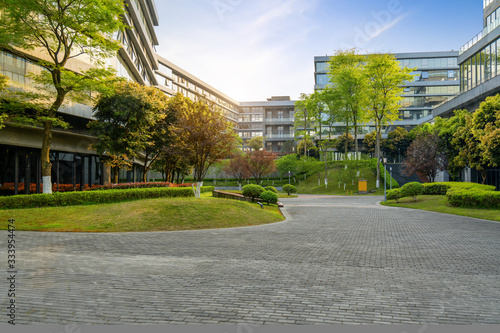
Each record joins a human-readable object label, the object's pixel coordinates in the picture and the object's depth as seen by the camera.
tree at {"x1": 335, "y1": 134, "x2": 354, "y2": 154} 64.69
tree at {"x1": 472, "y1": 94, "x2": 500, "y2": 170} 23.16
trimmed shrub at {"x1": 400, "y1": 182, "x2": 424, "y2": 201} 25.44
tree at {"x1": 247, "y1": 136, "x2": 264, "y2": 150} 79.25
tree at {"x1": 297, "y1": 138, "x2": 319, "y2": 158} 62.84
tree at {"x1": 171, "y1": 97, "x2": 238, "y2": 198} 18.38
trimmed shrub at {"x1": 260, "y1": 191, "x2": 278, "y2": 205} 21.94
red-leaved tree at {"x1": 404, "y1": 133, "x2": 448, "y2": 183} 34.34
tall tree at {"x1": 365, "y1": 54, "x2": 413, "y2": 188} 38.16
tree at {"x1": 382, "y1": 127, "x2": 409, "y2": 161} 60.00
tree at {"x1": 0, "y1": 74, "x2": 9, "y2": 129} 16.41
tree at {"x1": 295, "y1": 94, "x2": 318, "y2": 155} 49.89
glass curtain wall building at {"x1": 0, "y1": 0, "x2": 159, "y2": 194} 19.53
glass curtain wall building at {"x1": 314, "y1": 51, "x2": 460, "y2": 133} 74.31
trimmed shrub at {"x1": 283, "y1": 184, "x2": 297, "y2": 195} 37.82
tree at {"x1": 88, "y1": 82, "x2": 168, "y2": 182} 23.16
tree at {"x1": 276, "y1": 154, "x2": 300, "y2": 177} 50.84
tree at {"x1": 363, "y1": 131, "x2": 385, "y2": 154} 63.51
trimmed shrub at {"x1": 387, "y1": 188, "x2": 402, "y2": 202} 26.08
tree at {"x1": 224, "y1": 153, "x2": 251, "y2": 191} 44.75
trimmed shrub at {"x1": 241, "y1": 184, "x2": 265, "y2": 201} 22.97
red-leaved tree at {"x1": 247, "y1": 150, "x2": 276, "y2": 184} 43.56
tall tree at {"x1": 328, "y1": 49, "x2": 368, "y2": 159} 43.75
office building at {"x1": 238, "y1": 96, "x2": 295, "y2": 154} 87.75
